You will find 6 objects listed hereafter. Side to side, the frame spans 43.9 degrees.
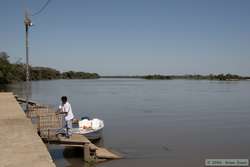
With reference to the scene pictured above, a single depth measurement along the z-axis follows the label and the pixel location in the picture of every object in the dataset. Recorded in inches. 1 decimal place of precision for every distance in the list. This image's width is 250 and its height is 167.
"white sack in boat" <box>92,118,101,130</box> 557.0
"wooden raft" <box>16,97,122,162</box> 412.2
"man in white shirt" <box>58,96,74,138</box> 420.8
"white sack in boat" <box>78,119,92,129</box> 548.6
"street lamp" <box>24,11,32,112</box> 588.1
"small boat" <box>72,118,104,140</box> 536.8
